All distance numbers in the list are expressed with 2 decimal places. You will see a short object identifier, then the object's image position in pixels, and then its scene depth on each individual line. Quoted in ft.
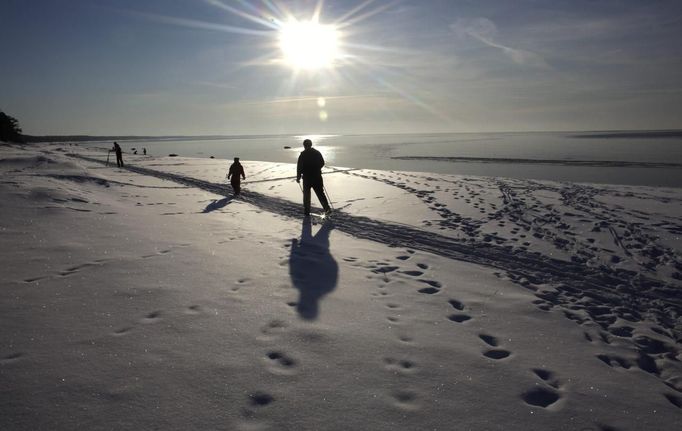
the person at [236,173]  52.21
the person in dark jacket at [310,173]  38.52
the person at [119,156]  92.69
